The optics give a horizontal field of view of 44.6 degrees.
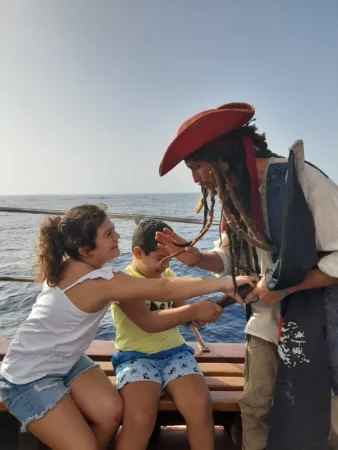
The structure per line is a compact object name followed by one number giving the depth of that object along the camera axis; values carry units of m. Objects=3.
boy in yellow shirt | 1.84
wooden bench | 1.96
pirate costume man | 1.50
